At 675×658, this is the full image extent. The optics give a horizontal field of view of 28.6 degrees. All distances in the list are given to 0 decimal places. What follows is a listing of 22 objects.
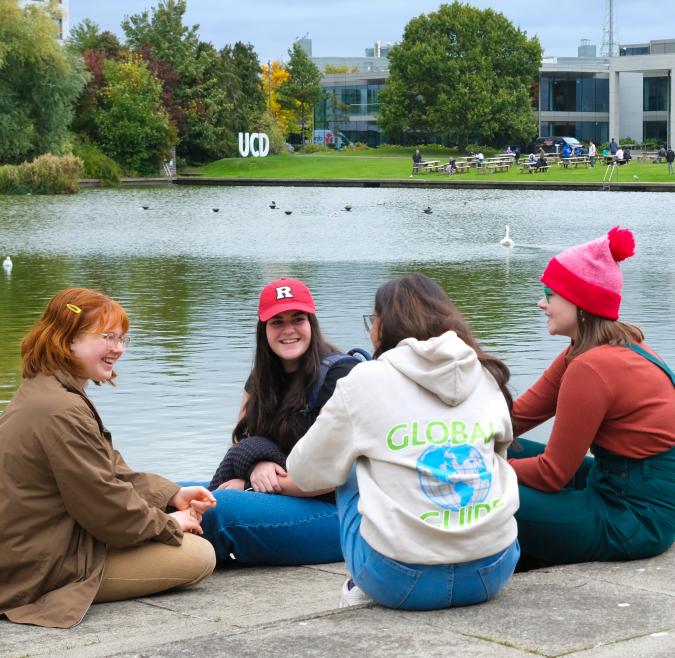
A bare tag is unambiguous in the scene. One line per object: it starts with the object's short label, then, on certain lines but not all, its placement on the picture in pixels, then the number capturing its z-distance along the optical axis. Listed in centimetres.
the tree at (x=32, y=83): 5766
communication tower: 13888
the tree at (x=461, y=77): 8456
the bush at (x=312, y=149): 9142
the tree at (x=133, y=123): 7388
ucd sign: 8062
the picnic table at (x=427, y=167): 6625
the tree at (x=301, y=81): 9825
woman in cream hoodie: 383
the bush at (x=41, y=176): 5428
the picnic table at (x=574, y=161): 6638
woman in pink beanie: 450
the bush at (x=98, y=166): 6694
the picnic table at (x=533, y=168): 6397
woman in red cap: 491
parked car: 8100
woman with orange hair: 412
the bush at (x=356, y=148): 9359
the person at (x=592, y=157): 6450
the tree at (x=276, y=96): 10494
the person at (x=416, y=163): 6550
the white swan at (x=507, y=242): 2631
